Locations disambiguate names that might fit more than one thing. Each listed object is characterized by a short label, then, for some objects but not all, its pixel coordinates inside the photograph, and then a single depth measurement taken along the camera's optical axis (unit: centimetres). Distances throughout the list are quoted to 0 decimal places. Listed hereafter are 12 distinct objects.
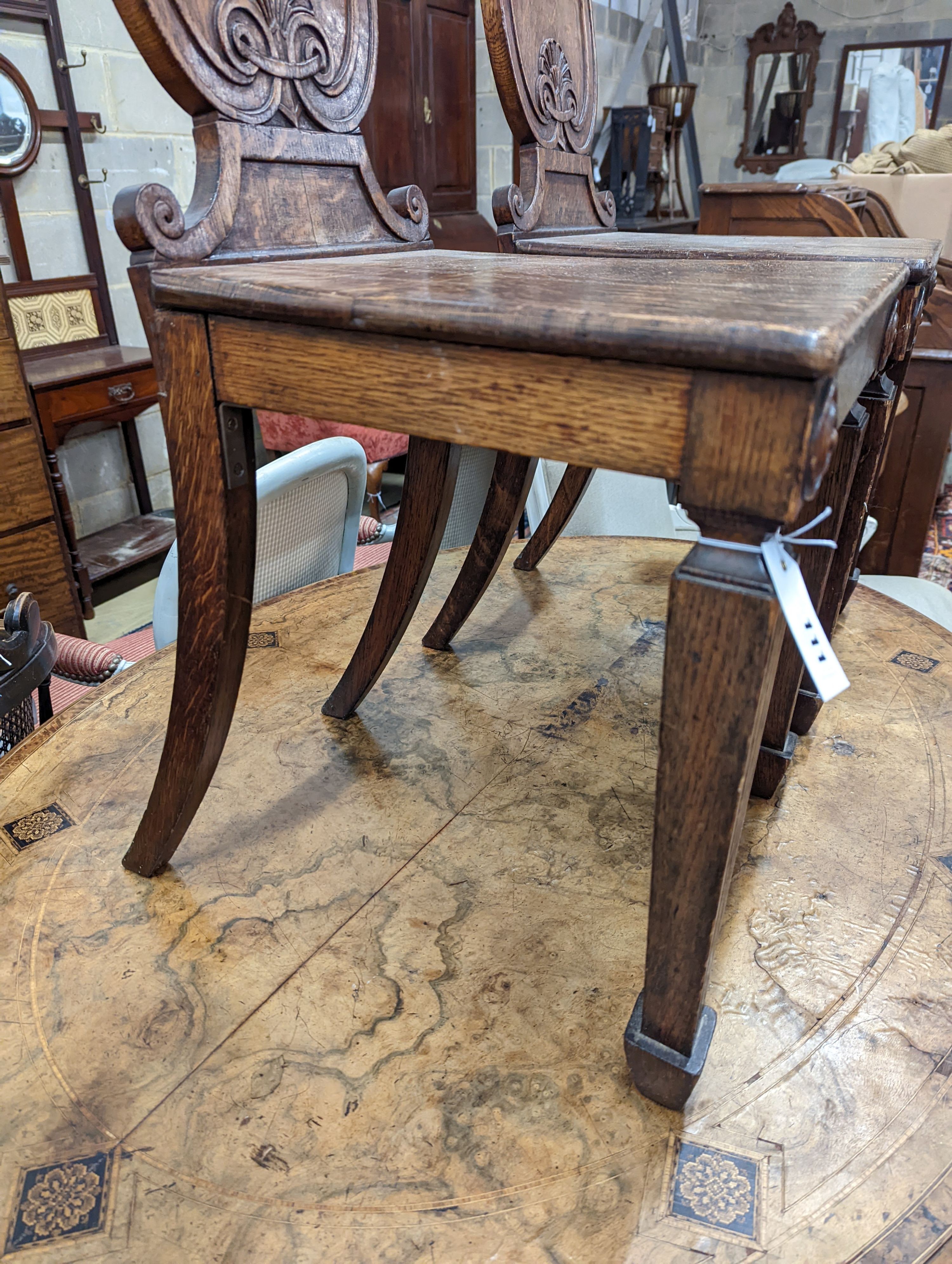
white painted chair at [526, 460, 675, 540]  229
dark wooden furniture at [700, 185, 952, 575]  241
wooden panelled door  400
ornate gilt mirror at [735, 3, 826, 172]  759
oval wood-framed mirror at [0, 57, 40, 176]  272
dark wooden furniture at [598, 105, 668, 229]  536
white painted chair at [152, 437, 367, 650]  129
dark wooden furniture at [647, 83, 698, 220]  603
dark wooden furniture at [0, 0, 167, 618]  270
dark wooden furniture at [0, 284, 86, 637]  234
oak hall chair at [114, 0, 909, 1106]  45
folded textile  436
